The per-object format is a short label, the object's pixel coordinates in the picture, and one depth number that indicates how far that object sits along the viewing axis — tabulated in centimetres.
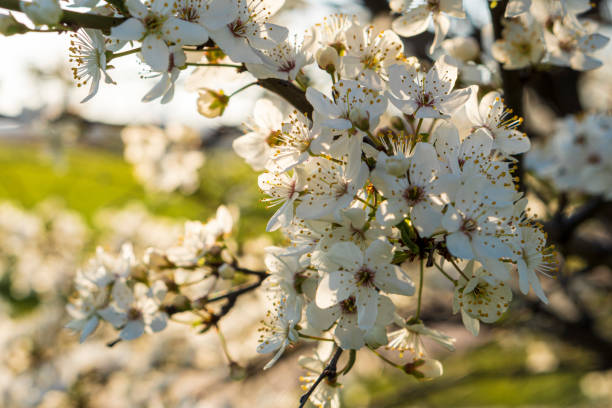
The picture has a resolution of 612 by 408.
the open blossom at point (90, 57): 37
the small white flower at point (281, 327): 37
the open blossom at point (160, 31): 36
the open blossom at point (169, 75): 36
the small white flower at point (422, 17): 40
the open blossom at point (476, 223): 35
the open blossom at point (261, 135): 39
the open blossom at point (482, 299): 36
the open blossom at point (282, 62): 37
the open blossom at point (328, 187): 35
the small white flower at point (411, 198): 35
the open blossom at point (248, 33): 36
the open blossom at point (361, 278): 35
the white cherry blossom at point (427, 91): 37
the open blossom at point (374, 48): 38
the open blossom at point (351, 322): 36
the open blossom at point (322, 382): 38
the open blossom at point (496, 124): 37
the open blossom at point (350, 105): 35
